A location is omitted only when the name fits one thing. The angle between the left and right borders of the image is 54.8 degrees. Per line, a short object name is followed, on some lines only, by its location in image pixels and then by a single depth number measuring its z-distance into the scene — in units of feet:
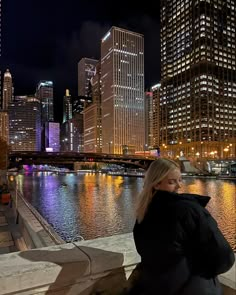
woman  6.40
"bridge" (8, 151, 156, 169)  272.92
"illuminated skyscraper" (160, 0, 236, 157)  448.56
